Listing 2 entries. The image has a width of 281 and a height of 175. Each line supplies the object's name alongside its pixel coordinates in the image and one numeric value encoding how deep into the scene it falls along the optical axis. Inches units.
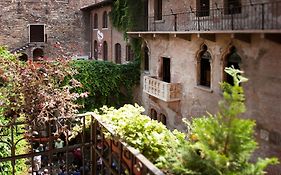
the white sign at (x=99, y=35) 1133.2
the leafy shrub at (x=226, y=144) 101.7
